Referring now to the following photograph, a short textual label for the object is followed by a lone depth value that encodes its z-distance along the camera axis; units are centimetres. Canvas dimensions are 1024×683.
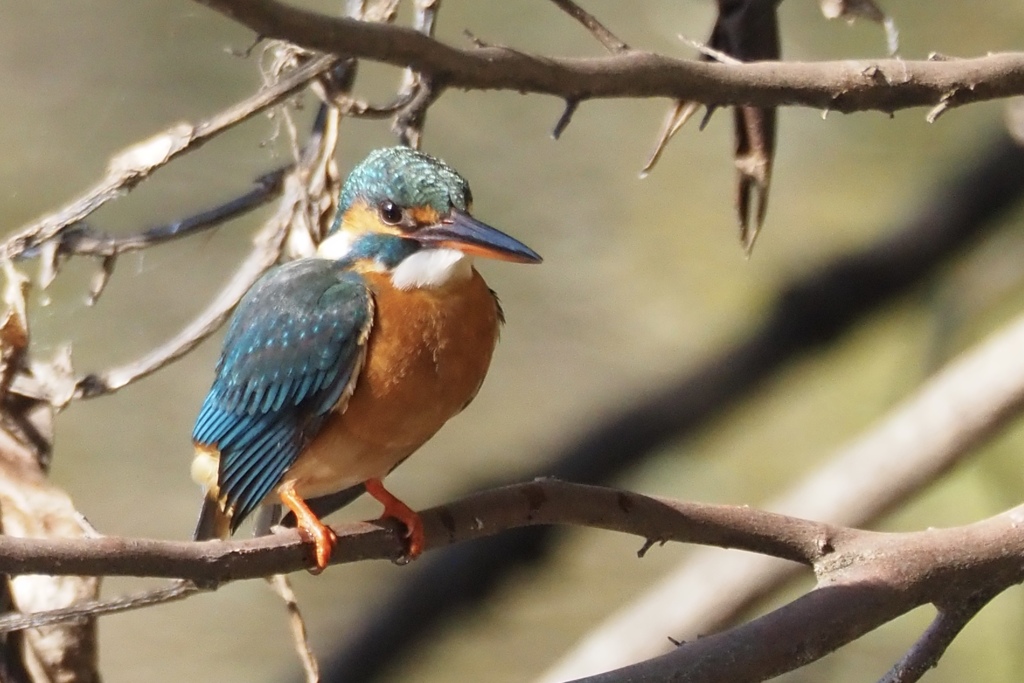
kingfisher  472
